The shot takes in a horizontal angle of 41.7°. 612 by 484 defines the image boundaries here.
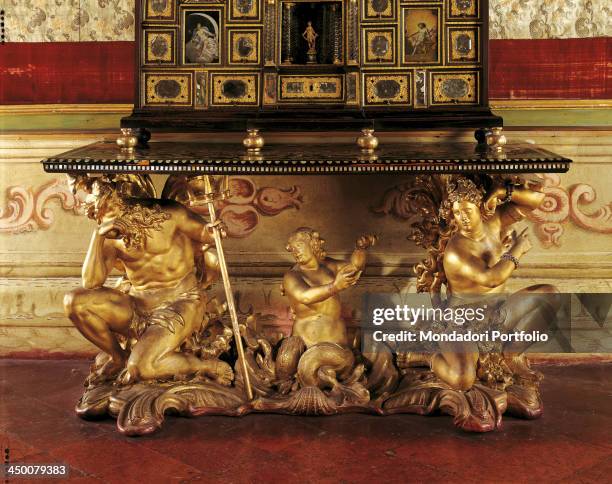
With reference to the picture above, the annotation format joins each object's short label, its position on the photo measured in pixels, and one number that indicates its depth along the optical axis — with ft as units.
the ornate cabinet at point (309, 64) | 15.28
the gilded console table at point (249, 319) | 13.42
